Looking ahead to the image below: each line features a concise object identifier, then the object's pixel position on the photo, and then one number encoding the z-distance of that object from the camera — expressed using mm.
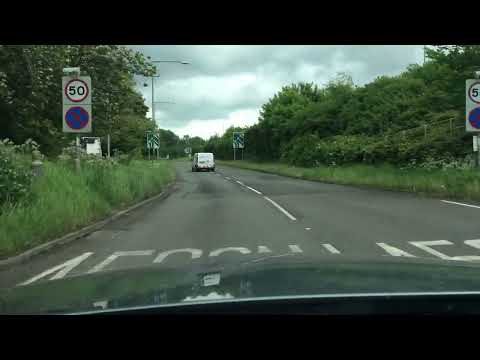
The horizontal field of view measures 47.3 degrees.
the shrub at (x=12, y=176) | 9945
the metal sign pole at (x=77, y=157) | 15219
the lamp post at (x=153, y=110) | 37656
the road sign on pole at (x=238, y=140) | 76500
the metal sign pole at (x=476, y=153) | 18719
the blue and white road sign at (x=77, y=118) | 14031
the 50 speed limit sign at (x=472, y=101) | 17781
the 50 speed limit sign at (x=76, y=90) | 14062
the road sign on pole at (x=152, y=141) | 35344
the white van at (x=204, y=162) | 57062
